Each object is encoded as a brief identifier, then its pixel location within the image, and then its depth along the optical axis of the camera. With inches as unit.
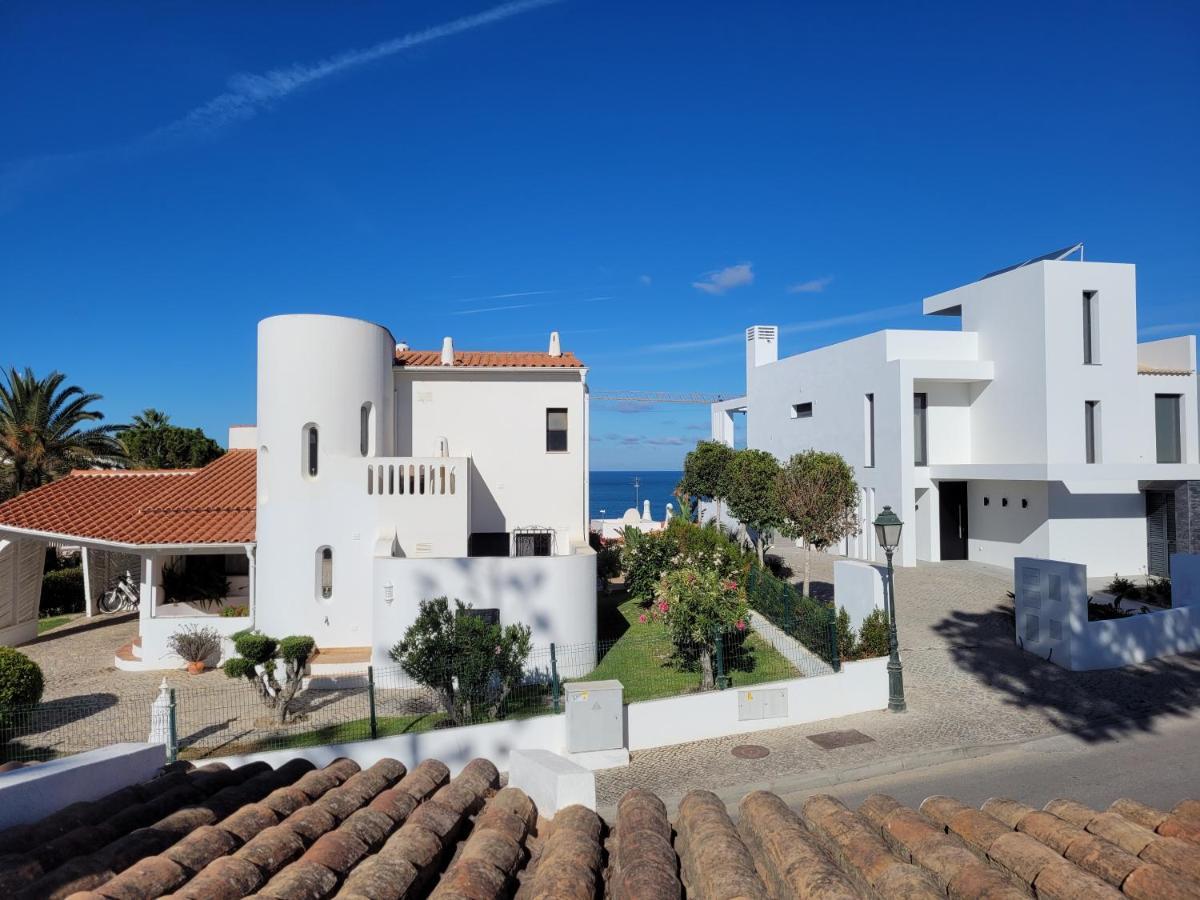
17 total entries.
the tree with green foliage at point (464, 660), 425.1
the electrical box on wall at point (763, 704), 433.7
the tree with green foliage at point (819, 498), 737.0
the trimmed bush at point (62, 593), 852.0
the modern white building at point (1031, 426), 839.1
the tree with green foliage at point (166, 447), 1142.3
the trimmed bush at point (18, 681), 436.1
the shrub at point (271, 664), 467.5
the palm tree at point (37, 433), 926.4
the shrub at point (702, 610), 492.4
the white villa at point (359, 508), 543.2
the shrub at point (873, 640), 496.6
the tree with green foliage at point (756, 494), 819.4
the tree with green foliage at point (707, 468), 1073.5
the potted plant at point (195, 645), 568.4
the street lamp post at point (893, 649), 450.0
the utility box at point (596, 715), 390.6
